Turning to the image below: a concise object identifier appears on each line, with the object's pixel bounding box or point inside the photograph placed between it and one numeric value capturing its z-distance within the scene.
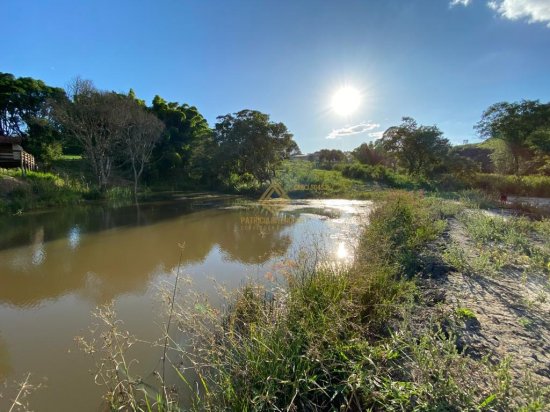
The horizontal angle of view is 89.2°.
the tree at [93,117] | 16.66
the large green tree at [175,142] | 25.05
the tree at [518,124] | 18.58
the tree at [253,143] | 20.81
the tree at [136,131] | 18.17
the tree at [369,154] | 35.20
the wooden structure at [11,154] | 14.95
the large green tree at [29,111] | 19.11
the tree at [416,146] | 23.53
